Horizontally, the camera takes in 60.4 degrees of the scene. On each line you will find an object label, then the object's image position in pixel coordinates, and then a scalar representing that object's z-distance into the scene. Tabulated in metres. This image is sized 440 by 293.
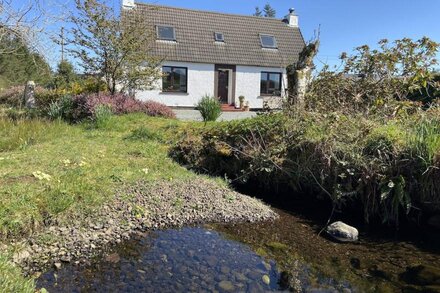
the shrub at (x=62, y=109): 12.87
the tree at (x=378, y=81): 7.93
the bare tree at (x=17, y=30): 6.84
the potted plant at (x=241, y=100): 22.83
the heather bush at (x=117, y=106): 12.92
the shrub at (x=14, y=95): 17.80
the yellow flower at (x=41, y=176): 5.40
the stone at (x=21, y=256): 4.03
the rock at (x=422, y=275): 4.18
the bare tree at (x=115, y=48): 13.23
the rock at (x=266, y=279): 4.07
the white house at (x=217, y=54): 21.64
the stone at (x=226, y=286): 3.90
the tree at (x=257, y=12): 81.50
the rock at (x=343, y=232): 5.34
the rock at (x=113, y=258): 4.34
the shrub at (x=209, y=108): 13.09
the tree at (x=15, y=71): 25.44
